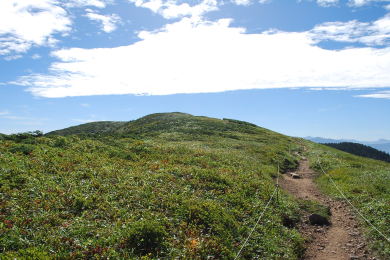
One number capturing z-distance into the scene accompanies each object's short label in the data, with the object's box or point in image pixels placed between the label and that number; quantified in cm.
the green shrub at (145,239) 1229
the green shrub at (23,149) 2310
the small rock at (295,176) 3309
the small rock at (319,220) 1903
